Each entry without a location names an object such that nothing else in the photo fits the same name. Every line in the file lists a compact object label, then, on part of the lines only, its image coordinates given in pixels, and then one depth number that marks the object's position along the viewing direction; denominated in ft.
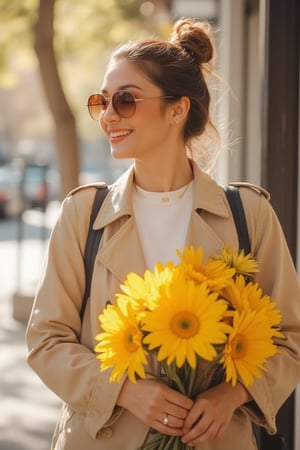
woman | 8.54
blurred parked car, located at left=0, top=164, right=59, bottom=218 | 96.27
